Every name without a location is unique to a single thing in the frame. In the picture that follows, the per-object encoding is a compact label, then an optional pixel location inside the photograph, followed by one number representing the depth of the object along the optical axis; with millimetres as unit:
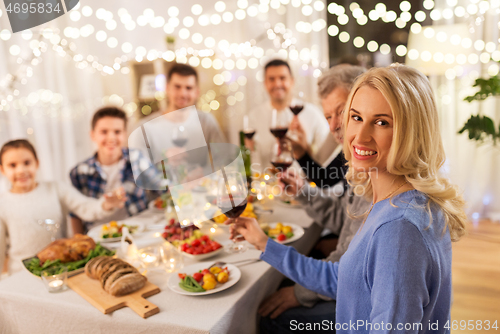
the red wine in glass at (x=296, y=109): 1942
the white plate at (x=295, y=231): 1525
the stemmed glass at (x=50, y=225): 1580
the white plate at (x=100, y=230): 1579
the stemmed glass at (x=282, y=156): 1706
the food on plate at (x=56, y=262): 1303
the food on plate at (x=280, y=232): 1532
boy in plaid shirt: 2297
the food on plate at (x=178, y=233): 1507
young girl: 1780
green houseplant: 2484
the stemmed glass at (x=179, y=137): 1782
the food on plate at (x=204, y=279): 1112
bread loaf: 1106
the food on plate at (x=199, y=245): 1402
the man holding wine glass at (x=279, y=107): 3094
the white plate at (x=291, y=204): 2062
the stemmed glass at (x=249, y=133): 2014
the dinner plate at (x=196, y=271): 1102
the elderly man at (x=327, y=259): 1335
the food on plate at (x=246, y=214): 1674
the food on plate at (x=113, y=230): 1612
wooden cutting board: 1040
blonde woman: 748
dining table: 1008
